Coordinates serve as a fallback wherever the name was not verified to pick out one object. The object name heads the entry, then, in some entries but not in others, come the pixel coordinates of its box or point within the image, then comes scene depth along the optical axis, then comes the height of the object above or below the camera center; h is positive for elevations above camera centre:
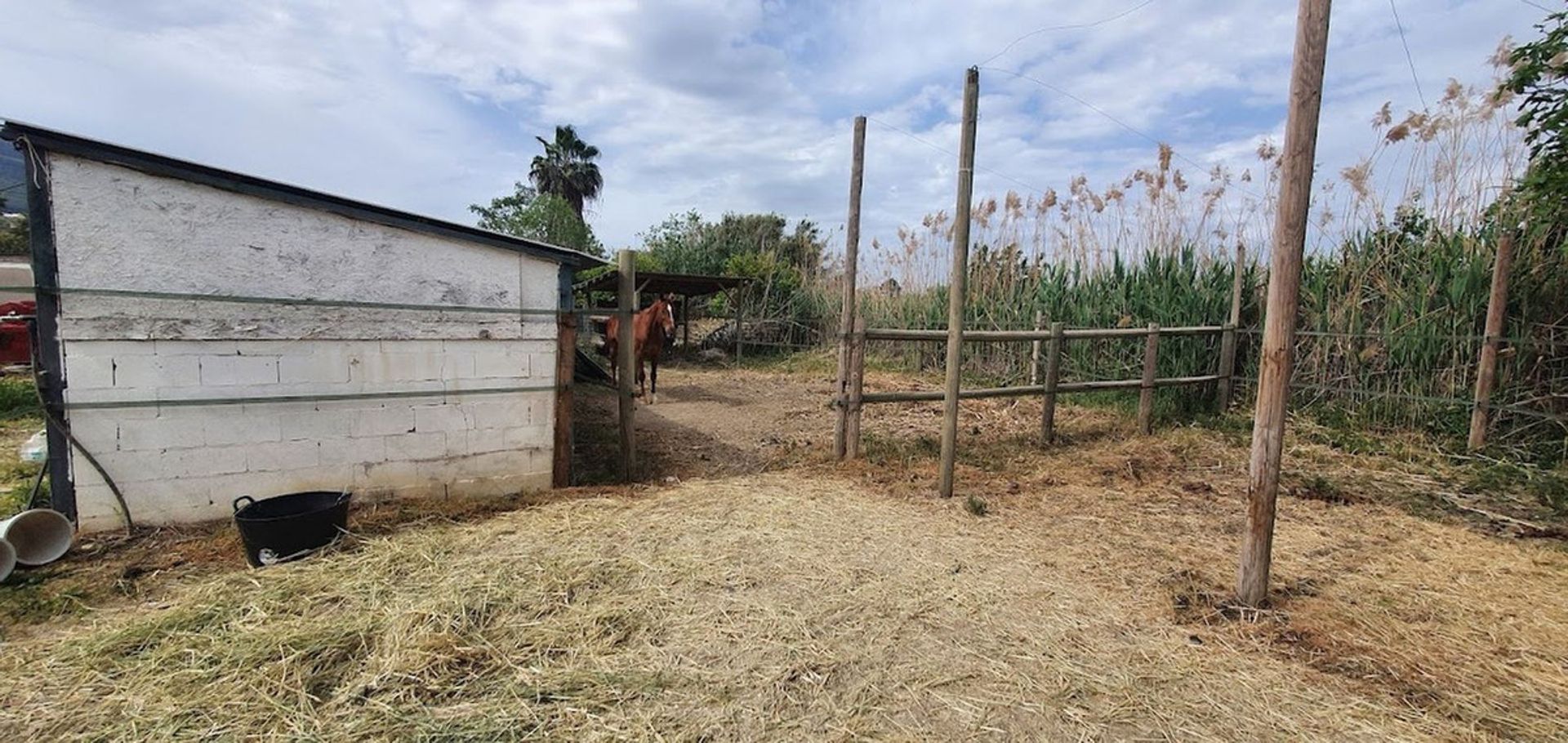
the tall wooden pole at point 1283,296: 2.36 +0.17
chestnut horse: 8.88 -0.23
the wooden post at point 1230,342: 6.79 -0.04
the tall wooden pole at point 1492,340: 4.98 +0.06
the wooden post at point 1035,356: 7.96 -0.34
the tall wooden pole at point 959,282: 3.71 +0.28
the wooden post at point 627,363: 4.58 -0.35
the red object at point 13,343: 8.65 -0.72
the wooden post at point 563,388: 4.22 -0.51
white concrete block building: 3.01 -0.21
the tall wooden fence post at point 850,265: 5.13 +0.49
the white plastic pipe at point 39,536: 2.76 -1.08
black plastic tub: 2.82 -1.04
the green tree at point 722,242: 20.48 +2.70
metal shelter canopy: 11.98 +0.66
